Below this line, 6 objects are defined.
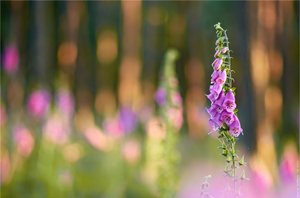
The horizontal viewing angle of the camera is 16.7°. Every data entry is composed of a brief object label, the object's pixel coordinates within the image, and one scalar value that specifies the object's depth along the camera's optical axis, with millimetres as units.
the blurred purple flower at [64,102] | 8402
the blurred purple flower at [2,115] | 9134
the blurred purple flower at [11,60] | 8682
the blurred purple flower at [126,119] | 10181
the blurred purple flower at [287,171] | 6144
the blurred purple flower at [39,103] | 8711
